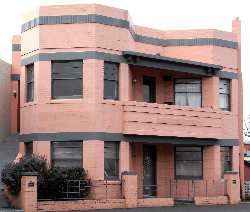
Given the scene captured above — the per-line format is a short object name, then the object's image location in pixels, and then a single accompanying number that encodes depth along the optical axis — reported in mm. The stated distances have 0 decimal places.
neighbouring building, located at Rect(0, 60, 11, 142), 34906
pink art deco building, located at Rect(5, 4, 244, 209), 28031
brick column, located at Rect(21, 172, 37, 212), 24219
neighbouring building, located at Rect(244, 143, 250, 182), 42897
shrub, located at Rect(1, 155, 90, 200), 25500
